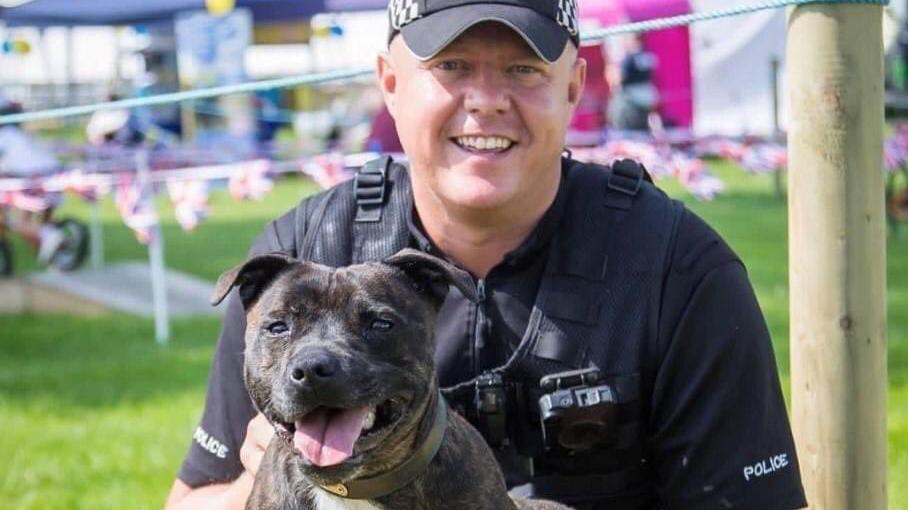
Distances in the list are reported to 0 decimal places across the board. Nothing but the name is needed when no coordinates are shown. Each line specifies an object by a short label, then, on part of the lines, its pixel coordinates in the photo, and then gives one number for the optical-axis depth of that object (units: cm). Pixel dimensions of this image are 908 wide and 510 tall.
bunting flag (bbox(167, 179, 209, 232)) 821
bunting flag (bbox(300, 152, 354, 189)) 825
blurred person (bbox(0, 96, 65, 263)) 1252
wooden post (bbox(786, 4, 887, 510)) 316
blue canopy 1831
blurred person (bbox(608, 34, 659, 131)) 2152
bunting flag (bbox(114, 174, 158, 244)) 895
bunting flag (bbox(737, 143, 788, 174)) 1023
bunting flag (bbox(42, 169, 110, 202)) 891
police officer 331
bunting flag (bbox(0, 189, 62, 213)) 945
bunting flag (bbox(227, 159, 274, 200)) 845
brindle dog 278
